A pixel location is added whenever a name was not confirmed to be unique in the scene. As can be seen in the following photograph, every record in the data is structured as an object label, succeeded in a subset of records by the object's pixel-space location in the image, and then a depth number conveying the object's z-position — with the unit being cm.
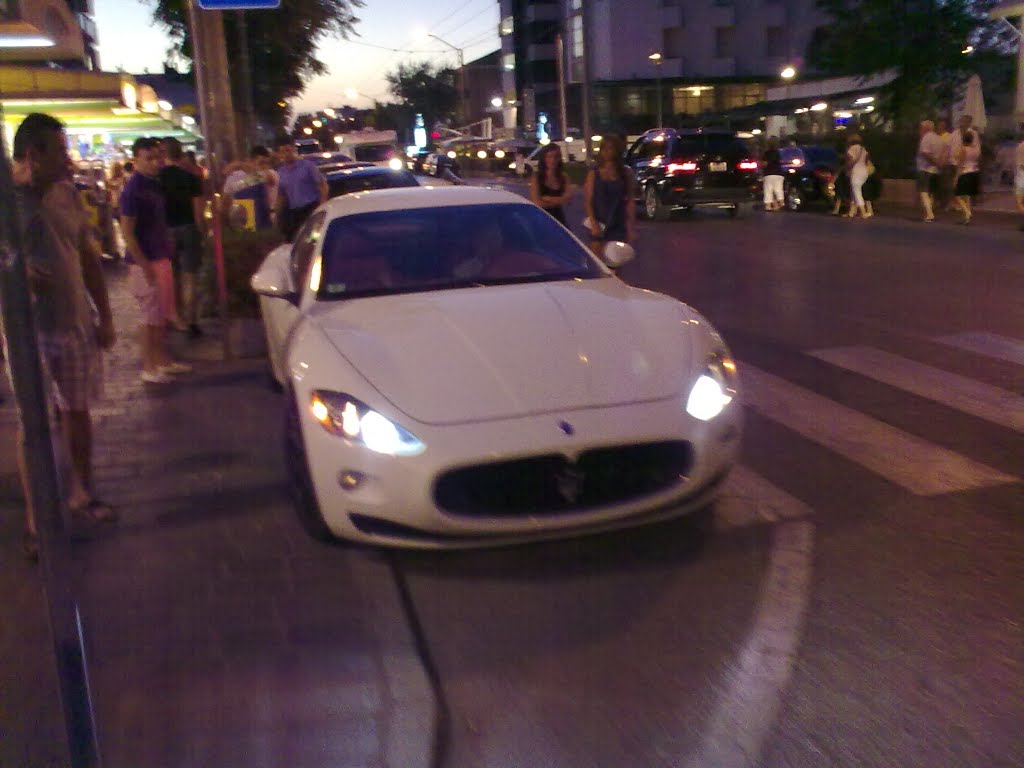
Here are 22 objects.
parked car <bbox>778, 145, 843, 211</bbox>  2622
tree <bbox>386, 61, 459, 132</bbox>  11538
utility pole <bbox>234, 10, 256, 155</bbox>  2138
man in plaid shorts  532
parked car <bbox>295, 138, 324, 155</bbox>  4173
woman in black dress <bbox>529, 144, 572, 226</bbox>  1181
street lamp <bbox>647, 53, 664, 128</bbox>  6449
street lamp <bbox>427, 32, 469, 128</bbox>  9994
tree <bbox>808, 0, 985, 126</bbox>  2939
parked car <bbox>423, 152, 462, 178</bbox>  4078
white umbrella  2395
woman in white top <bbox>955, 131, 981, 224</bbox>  1988
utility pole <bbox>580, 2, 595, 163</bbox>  3797
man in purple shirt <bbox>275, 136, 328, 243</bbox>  1327
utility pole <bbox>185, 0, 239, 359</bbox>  1233
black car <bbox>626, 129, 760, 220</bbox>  2450
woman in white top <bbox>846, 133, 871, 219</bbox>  2312
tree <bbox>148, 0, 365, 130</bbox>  2283
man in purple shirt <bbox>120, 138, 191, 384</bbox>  871
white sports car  464
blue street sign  1041
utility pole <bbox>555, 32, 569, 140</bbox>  6281
